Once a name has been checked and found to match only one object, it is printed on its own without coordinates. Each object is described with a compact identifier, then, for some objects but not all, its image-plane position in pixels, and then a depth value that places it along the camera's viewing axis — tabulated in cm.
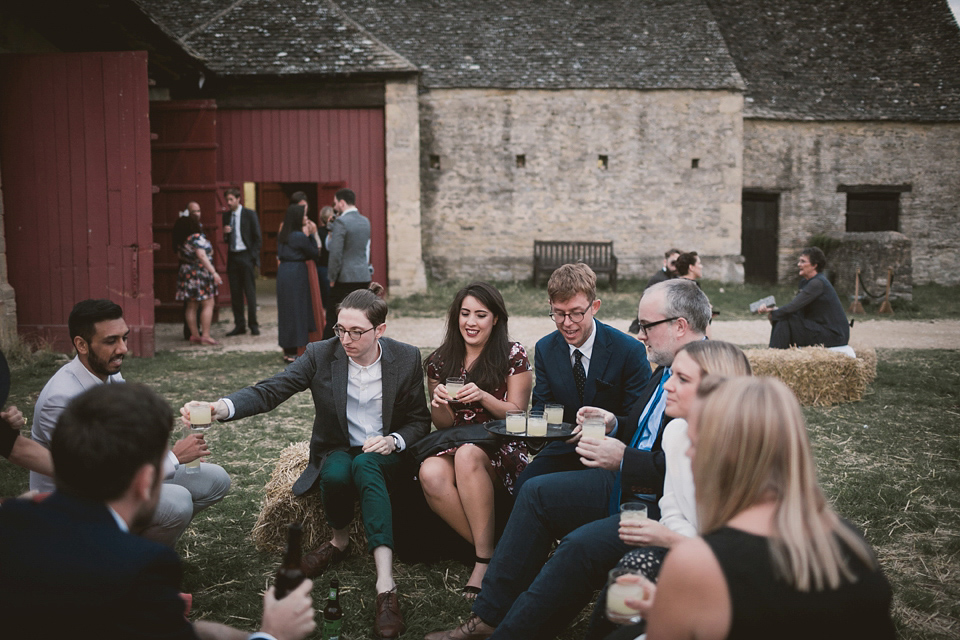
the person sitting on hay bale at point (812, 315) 788
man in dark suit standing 1112
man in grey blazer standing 934
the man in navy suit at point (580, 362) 382
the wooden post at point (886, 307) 1462
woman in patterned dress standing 1034
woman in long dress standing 919
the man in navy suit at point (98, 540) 166
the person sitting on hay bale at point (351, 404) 379
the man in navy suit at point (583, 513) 290
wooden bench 1768
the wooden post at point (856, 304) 1473
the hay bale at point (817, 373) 746
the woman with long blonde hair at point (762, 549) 171
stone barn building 1499
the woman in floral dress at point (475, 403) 373
